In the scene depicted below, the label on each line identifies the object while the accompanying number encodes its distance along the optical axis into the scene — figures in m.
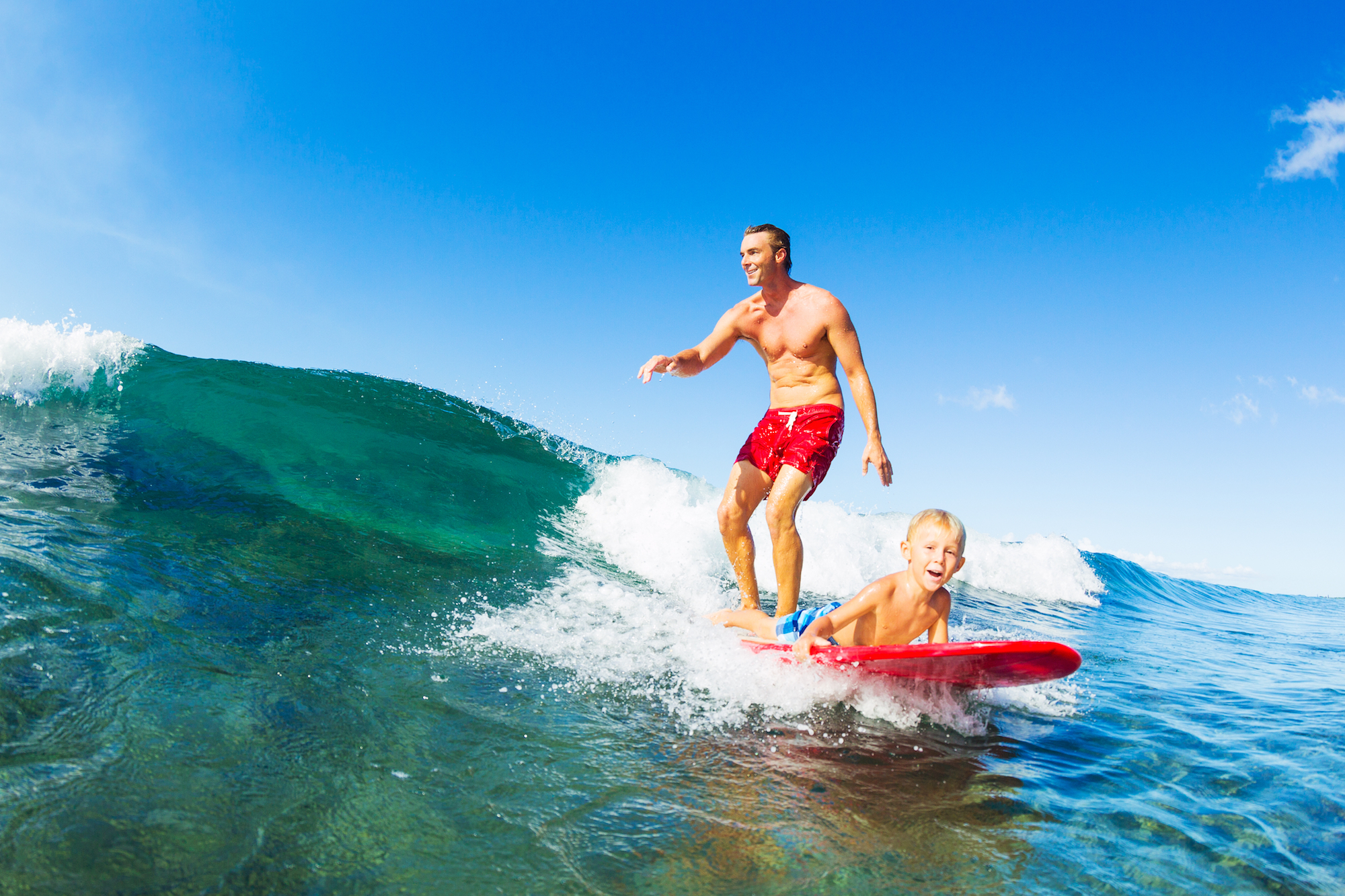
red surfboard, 3.46
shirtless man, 4.50
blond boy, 3.65
